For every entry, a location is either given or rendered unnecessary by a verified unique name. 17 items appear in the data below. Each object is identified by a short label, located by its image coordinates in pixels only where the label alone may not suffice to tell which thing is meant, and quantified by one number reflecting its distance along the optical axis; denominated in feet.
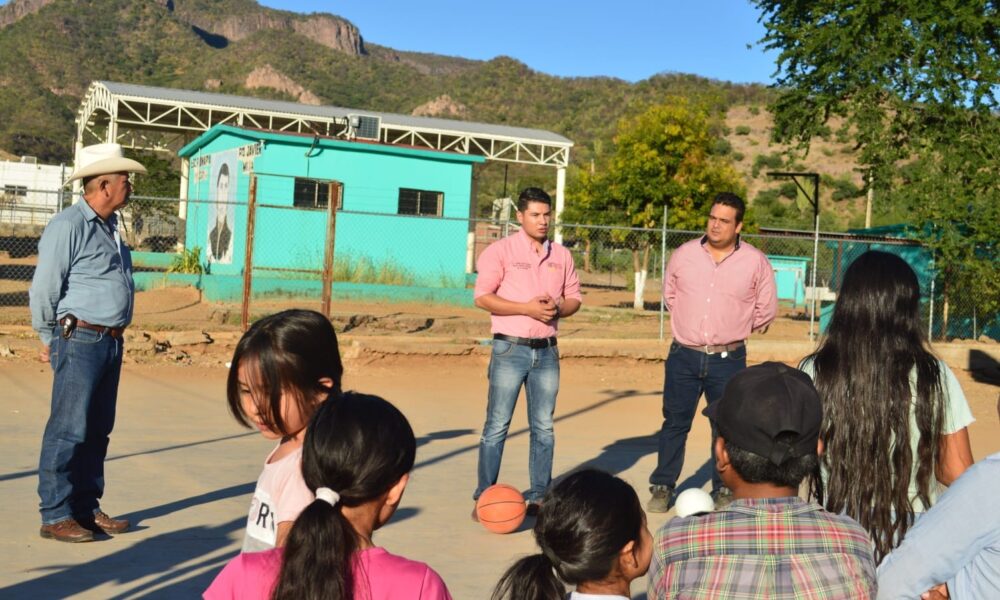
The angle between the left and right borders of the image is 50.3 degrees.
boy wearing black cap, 7.97
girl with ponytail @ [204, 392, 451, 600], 7.38
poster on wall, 82.33
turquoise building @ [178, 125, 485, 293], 78.02
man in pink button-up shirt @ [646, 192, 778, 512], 23.27
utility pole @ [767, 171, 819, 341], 55.26
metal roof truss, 109.60
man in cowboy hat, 18.86
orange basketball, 20.84
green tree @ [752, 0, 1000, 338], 56.49
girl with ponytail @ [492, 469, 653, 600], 8.43
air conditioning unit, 96.12
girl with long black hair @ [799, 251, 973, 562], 11.49
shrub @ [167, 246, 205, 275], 79.13
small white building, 169.58
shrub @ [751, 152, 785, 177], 217.15
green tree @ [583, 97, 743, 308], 95.86
